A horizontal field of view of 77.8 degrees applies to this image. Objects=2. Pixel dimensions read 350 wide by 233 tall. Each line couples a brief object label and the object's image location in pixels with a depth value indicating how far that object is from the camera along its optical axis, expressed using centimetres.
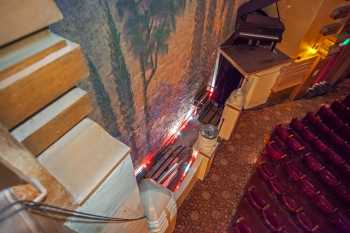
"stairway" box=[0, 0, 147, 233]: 109
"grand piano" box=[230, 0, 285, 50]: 520
